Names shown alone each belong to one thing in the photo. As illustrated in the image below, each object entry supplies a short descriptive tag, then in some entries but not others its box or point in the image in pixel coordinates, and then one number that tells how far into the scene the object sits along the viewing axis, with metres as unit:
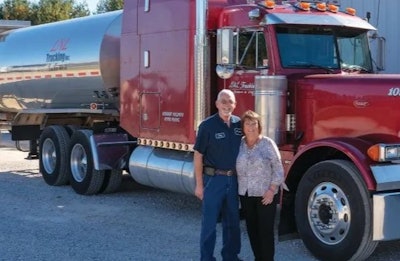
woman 5.68
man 5.81
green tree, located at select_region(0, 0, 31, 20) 54.94
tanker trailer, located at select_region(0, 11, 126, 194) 10.57
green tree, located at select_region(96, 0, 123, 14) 55.85
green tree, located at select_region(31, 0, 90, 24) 54.62
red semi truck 6.45
